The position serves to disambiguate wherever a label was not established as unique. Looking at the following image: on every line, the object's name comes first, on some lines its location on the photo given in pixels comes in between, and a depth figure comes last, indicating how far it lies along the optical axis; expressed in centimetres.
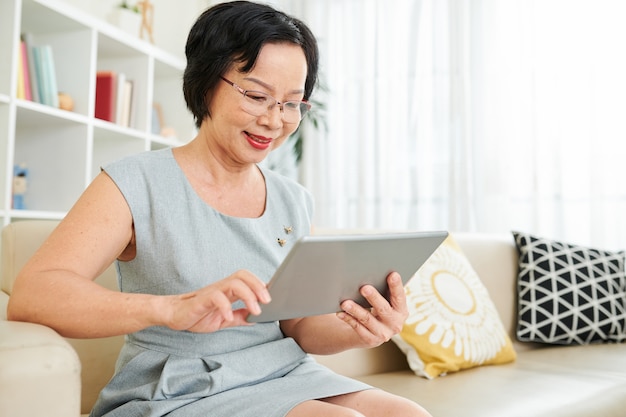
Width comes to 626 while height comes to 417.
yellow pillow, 189
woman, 99
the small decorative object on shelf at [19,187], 296
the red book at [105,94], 333
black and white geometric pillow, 237
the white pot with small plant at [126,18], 350
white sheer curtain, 345
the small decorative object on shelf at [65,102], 303
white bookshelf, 266
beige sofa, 85
